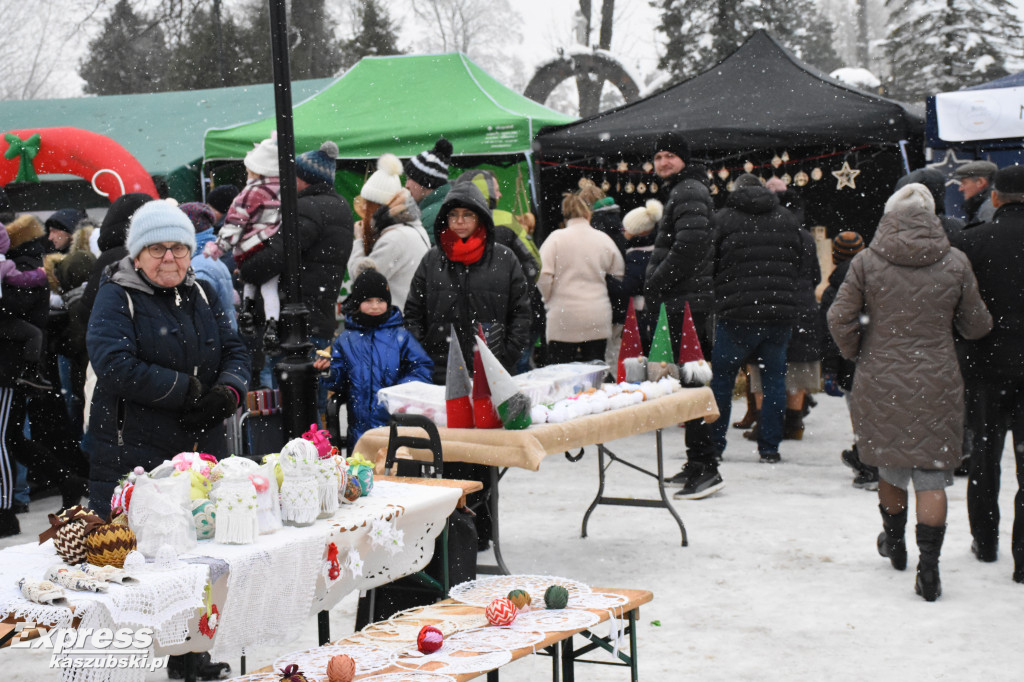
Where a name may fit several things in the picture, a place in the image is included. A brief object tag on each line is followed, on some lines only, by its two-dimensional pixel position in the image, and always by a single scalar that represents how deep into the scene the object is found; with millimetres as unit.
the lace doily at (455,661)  2980
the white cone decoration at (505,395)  4737
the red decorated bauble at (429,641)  3154
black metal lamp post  5105
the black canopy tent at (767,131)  9727
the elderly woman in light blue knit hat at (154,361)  4012
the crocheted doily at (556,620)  3320
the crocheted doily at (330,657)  3056
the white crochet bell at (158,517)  2910
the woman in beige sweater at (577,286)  8688
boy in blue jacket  5758
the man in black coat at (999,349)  5082
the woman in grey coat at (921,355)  4953
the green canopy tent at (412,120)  11016
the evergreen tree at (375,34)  28062
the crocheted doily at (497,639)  3152
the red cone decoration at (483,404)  4848
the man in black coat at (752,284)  7648
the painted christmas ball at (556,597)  3525
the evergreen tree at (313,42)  30188
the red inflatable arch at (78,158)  10805
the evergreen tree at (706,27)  28016
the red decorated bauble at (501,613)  3362
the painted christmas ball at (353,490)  3637
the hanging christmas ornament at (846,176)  10594
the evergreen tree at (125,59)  31656
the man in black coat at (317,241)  6711
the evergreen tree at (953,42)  28469
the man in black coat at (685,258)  7121
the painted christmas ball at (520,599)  3516
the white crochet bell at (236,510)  3068
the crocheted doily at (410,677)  2902
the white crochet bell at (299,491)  3314
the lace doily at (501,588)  3686
